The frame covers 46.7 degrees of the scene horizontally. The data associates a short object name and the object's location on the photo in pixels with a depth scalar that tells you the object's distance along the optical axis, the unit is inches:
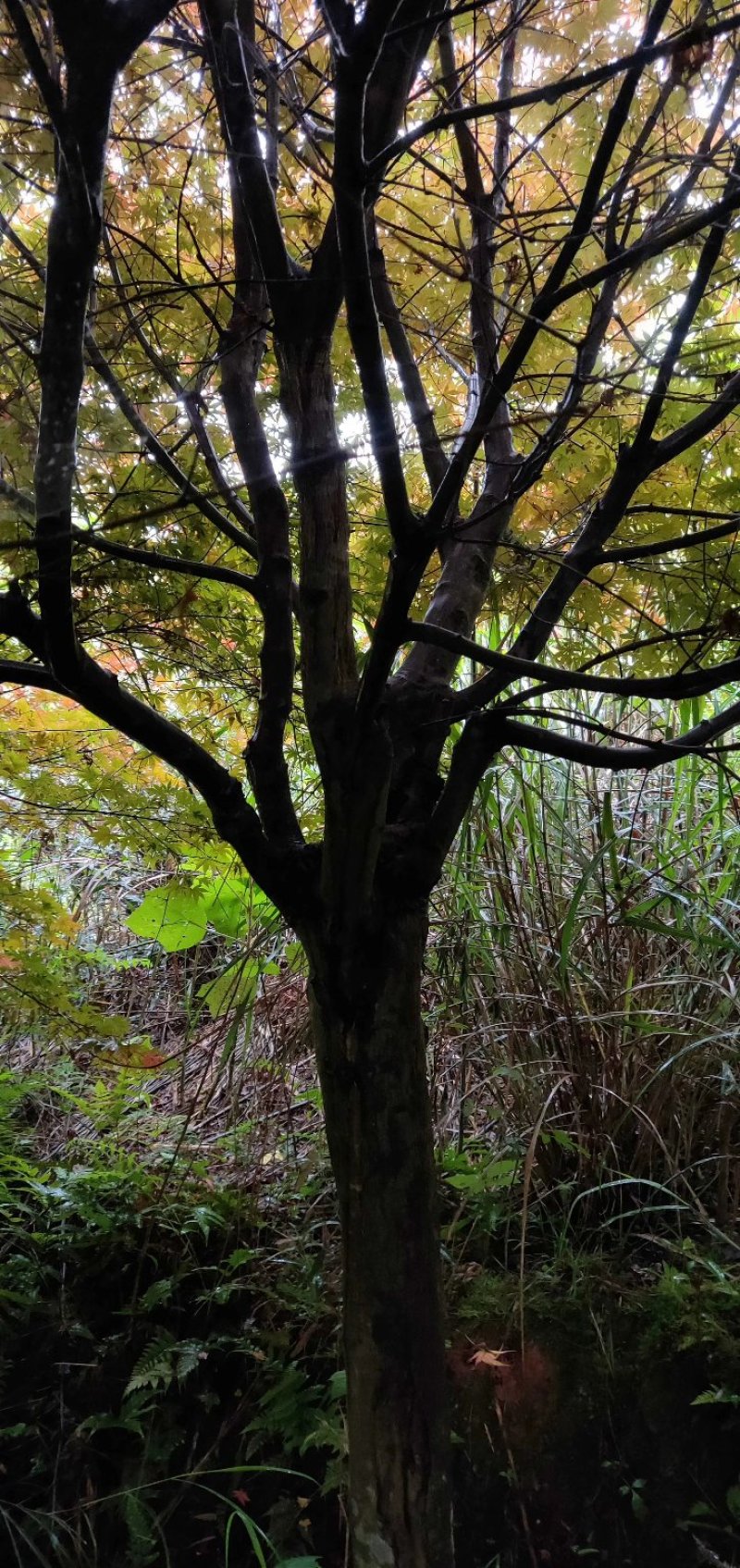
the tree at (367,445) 36.5
